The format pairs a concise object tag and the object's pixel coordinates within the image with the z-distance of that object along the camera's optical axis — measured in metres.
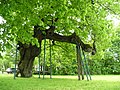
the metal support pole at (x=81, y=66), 22.34
